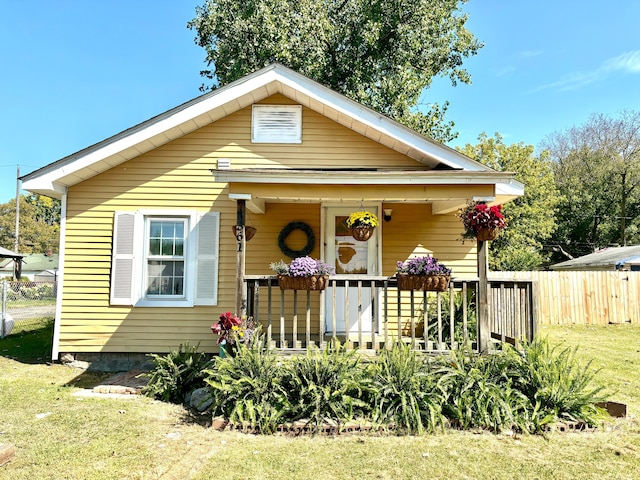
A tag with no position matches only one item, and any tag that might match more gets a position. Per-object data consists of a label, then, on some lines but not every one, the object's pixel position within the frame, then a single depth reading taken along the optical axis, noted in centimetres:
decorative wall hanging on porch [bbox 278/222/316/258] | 729
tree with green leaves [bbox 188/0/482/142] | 1592
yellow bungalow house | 696
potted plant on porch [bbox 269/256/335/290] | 541
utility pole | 3346
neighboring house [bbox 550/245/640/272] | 1847
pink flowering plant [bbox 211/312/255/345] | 534
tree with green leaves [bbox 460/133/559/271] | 2309
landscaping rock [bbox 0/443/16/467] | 355
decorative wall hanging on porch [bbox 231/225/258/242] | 665
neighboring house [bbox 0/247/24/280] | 1907
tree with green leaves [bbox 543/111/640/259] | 2945
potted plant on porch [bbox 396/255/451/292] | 533
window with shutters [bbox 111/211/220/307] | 700
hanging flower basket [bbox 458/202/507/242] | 546
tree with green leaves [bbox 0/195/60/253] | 4447
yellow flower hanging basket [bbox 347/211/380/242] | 604
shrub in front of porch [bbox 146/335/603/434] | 447
